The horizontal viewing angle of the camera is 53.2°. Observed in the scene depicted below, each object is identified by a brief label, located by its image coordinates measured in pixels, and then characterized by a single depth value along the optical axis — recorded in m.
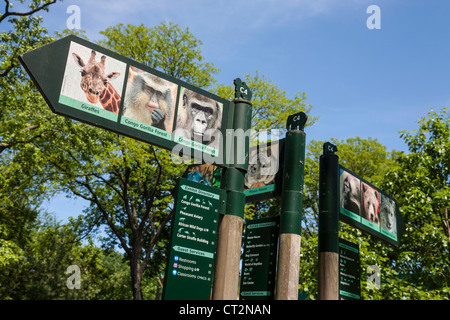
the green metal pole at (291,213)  4.34
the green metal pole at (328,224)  5.34
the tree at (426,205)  12.43
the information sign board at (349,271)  5.82
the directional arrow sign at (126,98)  3.77
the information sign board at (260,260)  4.44
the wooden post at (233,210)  4.08
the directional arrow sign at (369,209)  6.08
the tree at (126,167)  21.12
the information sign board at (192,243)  3.71
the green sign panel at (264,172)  4.97
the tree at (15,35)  17.00
